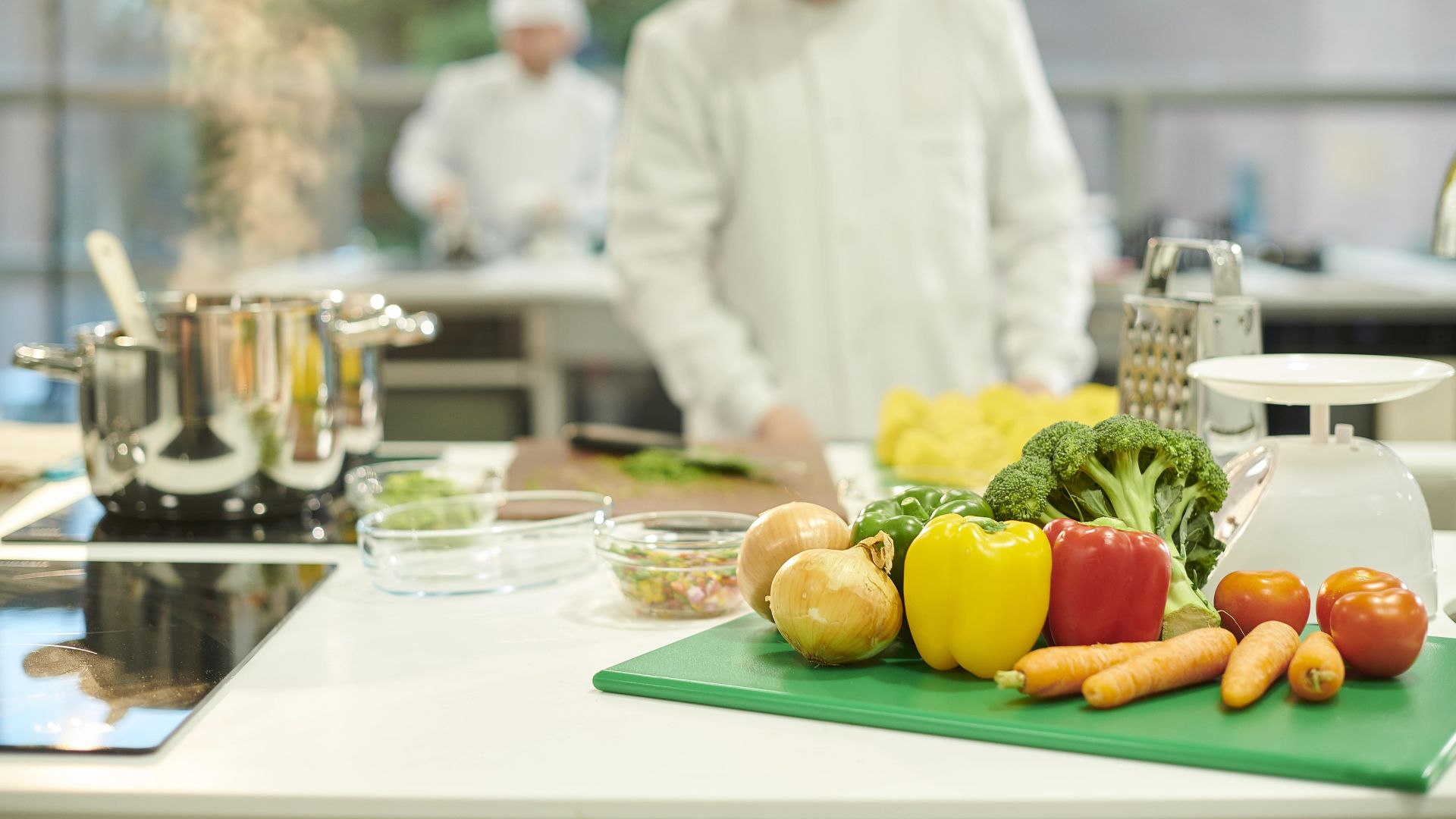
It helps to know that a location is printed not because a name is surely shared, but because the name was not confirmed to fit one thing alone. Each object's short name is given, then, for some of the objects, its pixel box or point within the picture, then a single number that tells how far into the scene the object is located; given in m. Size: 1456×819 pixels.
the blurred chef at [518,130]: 4.89
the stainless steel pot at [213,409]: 1.26
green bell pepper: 0.95
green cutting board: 0.75
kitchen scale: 1.03
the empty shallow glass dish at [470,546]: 1.13
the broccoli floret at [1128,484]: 0.96
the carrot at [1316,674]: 0.82
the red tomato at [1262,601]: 0.93
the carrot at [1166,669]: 0.82
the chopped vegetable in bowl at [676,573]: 1.05
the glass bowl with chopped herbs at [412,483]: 1.32
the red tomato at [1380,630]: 0.86
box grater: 1.22
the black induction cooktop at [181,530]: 1.30
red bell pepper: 0.89
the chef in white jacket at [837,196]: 2.34
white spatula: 1.31
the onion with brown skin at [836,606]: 0.89
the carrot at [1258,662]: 0.82
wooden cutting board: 1.37
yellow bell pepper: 0.87
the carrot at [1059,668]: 0.83
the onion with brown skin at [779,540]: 0.96
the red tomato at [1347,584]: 0.92
